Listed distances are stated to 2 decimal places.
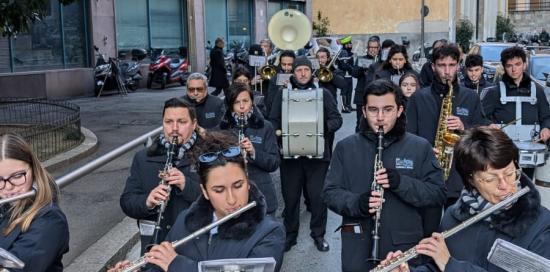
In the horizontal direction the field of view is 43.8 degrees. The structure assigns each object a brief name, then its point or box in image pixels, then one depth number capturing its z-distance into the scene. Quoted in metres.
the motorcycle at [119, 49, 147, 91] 19.47
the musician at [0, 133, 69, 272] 2.91
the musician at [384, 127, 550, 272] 2.62
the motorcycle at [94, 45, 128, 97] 18.56
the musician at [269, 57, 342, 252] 6.28
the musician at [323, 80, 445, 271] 3.72
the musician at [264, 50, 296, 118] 8.01
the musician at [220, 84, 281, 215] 5.11
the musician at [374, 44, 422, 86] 8.14
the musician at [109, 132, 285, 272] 2.75
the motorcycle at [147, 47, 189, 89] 21.09
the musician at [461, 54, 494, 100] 7.84
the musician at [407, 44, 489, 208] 5.47
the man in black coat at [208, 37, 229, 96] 16.59
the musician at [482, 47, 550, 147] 6.19
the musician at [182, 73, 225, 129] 6.48
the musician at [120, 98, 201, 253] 4.02
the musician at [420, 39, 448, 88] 7.61
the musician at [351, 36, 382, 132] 9.72
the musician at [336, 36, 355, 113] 11.91
